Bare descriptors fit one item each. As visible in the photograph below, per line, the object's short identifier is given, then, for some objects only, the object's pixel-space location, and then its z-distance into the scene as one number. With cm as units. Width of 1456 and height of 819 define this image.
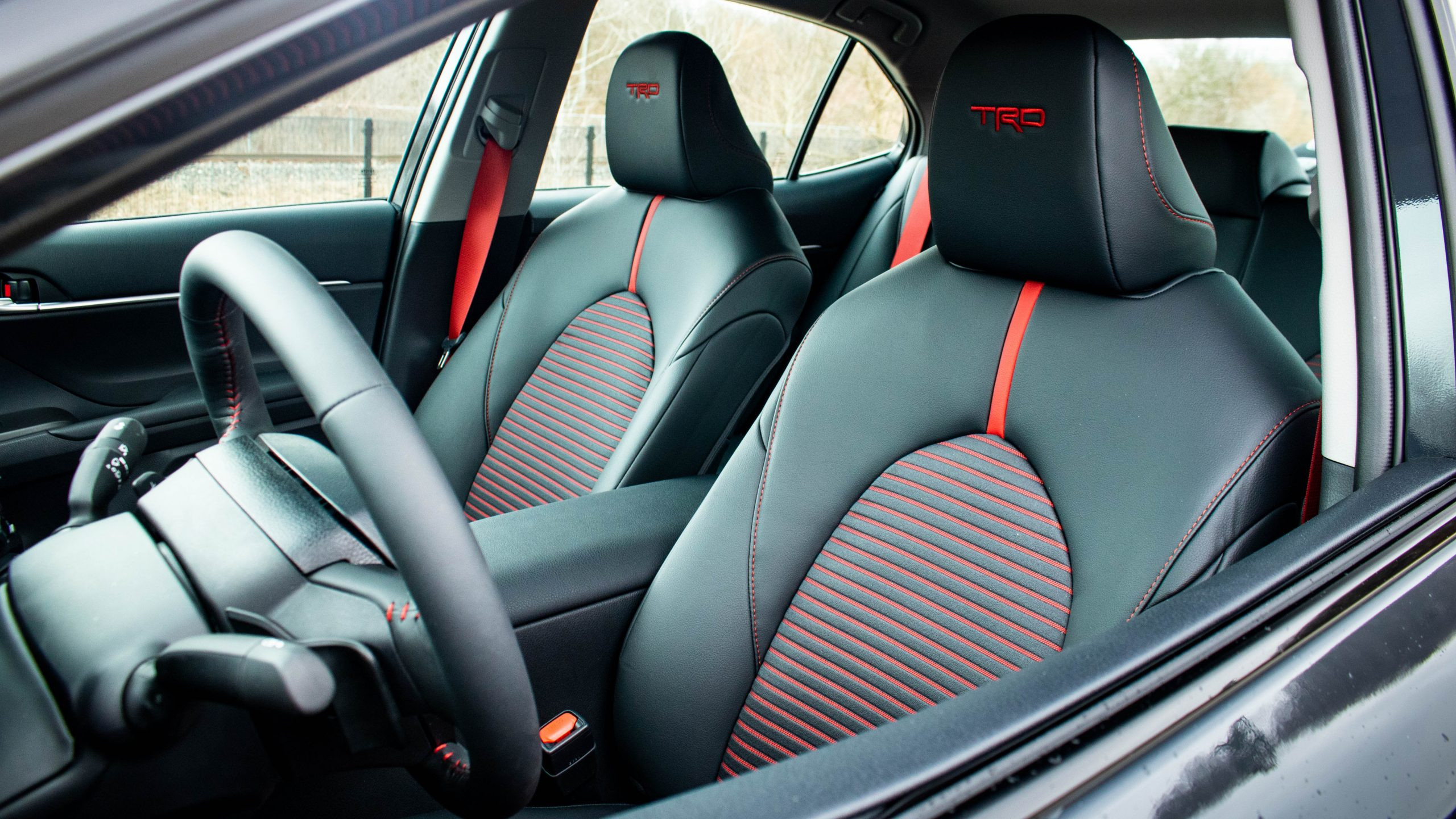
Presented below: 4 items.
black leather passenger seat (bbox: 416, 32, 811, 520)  176
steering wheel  59
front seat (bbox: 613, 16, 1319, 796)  98
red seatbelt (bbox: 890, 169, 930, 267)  279
